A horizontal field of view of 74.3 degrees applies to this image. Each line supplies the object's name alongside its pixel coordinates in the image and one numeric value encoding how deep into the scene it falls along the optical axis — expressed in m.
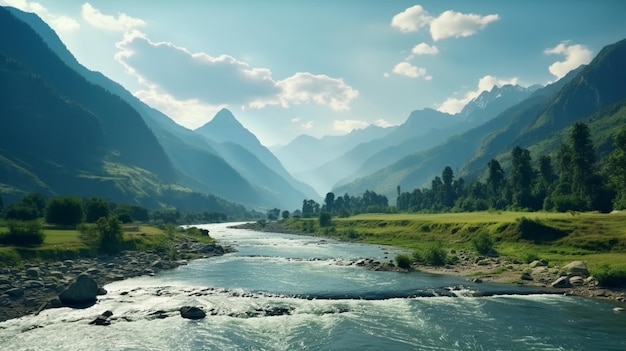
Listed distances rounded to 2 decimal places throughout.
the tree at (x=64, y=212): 107.44
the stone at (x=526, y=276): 61.91
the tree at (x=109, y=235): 83.12
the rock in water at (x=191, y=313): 43.81
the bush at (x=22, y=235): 69.44
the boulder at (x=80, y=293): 48.22
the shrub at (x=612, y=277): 53.91
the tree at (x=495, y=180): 186.00
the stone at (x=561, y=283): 56.66
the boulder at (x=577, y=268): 59.95
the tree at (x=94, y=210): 117.19
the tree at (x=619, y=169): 100.44
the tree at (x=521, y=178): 157.50
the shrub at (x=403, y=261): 75.38
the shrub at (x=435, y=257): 78.38
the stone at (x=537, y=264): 68.88
